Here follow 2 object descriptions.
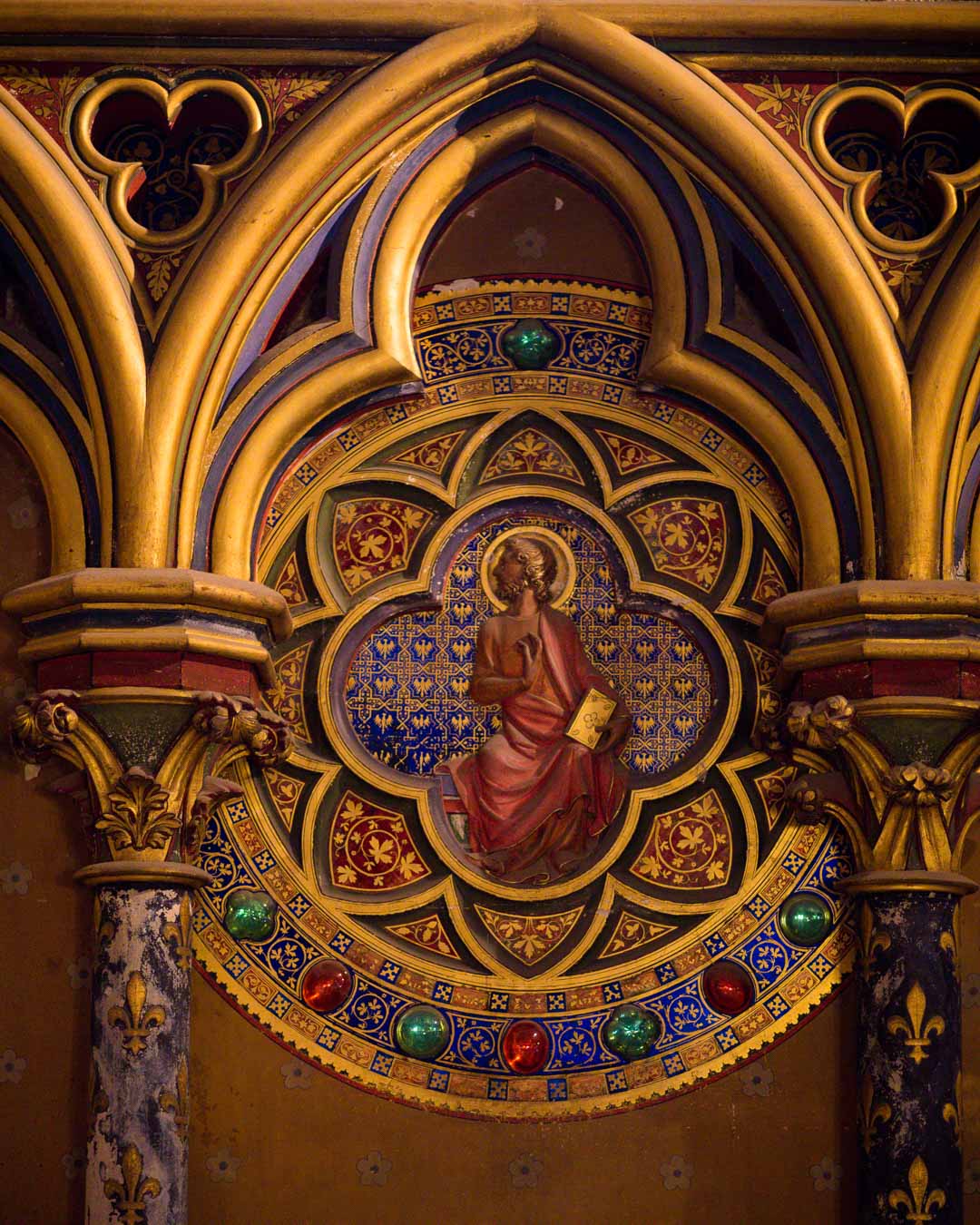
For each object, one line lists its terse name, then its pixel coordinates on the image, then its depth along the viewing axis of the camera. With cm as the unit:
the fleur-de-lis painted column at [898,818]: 764
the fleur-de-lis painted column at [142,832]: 758
